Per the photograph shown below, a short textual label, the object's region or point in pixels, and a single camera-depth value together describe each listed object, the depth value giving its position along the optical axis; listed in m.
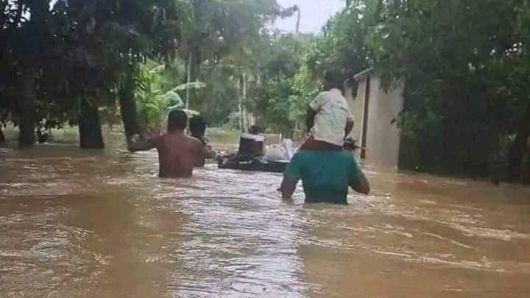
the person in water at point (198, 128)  11.00
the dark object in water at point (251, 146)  13.45
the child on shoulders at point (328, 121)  8.04
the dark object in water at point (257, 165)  13.07
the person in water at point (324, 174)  8.05
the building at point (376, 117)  18.97
